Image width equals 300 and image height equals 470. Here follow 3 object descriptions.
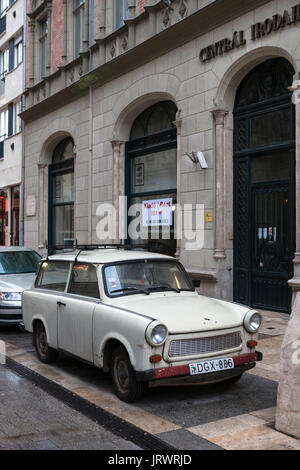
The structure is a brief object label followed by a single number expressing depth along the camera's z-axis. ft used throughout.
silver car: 31.09
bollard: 14.66
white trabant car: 16.87
